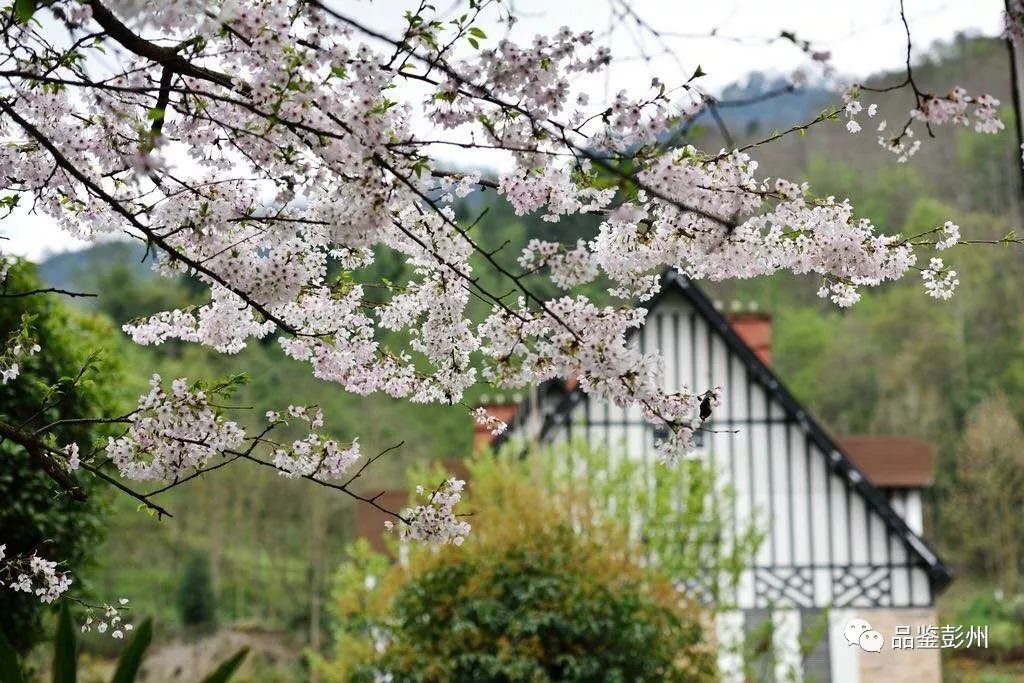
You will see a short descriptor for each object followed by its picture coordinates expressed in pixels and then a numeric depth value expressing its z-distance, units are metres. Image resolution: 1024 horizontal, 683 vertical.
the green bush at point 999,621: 22.59
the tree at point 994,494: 26.41
